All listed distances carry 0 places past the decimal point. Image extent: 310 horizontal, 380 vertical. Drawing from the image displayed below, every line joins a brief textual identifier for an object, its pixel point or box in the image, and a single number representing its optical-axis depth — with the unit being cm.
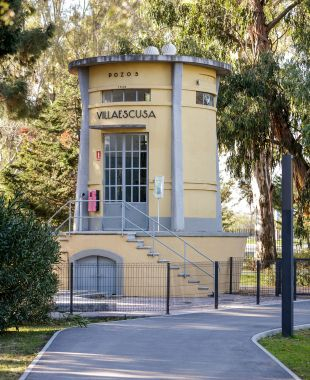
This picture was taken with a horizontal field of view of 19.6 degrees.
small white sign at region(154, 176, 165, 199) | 3081
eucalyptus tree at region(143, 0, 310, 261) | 3762
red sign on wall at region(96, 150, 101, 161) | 3241
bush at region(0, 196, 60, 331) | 1877
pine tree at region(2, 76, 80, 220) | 4412
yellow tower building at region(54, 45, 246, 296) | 3138
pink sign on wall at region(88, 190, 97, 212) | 3222
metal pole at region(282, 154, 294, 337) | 1878
